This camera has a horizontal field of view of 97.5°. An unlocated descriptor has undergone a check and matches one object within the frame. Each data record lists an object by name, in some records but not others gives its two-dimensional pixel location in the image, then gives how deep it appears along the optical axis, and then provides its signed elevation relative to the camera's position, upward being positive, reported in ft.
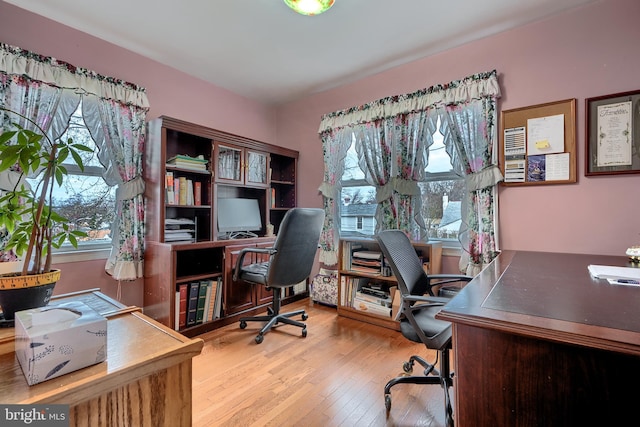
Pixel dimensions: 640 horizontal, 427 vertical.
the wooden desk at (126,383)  1.77 -1.13
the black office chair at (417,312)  4.51 -1.89
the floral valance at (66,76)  6.32 +3.43
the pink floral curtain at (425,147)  7.61 +2.07
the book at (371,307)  8.62 -2.98
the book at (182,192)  8.46 +0.62
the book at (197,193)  8.90 +0.62
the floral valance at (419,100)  7.63 +3.53
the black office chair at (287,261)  7.63 -1.37
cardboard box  1.80 -0.88
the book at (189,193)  8.67 +0.61
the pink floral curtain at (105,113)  6.46 +2.55
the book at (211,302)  8.38 -2.70
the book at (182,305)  7.77 -2.58
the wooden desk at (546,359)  2.25 -1.26
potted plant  2.56 -0.22
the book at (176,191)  8.29 +0.65
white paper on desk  3.95 -0.87
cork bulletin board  6.79 +1.78
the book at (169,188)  8.05 +0.71
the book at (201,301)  8.18 -2.60
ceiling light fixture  5.93 +4.46
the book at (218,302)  8.59 -2.75
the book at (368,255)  9.02 -1.36
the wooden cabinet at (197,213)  7.88 -0.02
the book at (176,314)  7.64 -2.76
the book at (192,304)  7.99 -2.62
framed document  6.12 +1.81
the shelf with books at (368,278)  8.46 -2.19
